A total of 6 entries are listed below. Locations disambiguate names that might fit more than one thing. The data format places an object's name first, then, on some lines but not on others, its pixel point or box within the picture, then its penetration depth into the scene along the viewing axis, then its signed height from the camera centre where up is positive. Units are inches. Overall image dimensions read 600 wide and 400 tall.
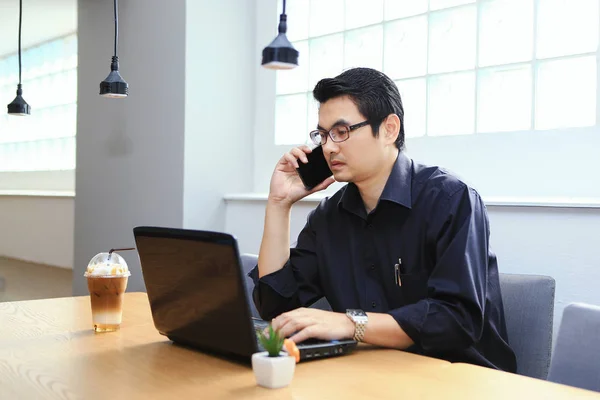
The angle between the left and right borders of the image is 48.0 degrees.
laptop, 48.7 -8.2
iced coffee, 61.9 -9.4
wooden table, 42.9 -13.2
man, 61.1 -5.3
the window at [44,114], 259.3 +28.9
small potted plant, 43.3 -11.2
